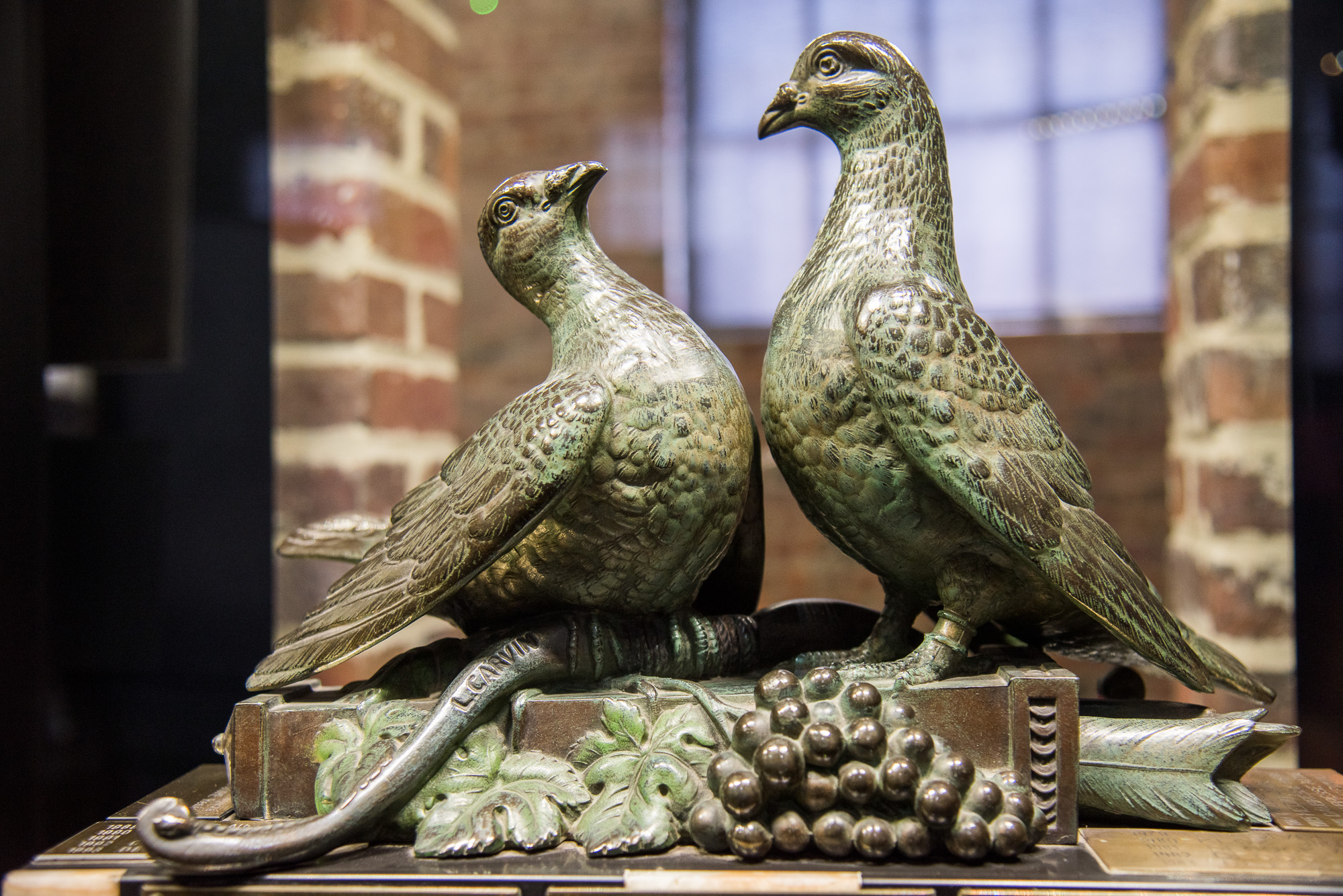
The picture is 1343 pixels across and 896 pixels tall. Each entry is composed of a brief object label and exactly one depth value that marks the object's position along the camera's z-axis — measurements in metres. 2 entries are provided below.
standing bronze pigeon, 0.74
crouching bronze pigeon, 0.75
